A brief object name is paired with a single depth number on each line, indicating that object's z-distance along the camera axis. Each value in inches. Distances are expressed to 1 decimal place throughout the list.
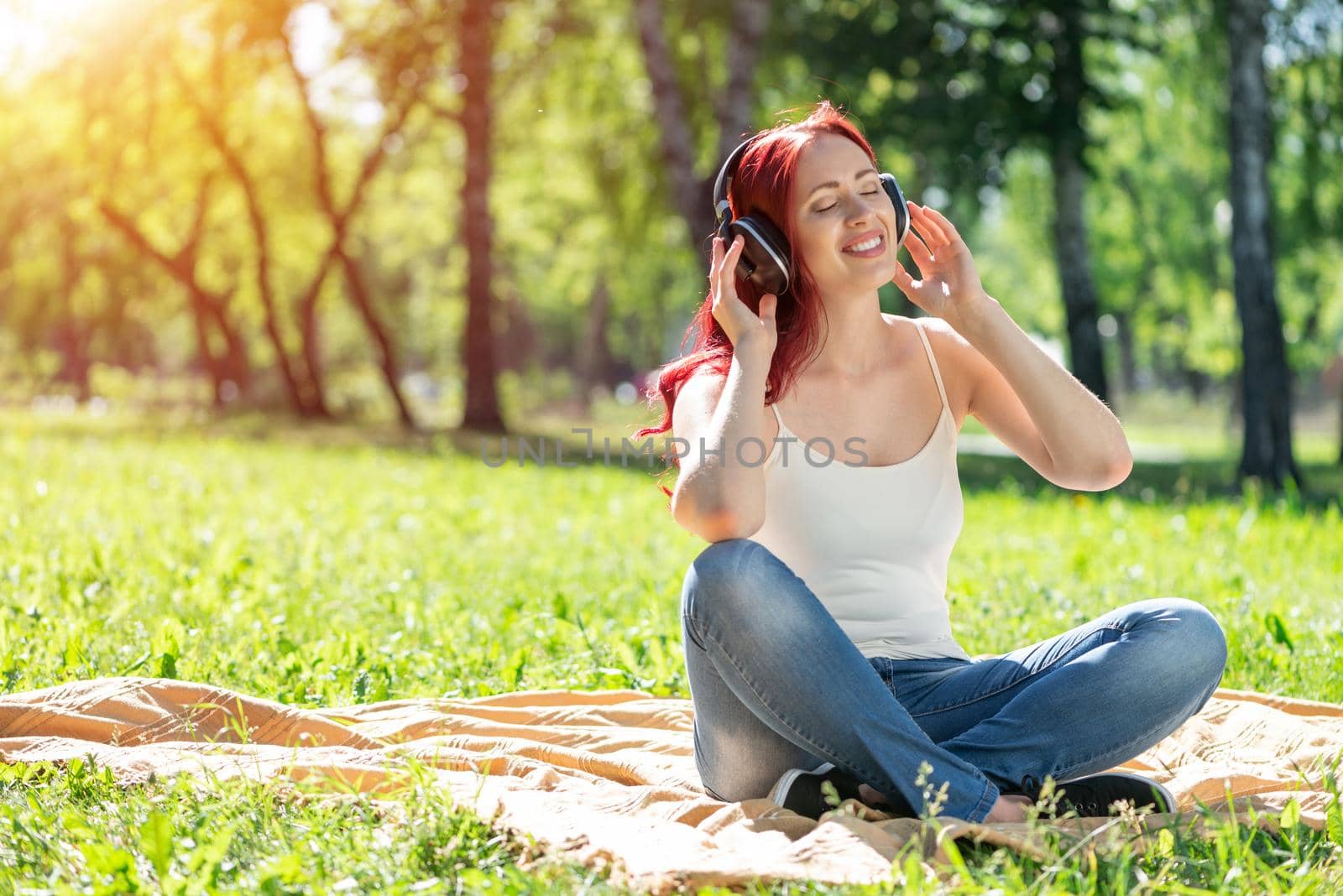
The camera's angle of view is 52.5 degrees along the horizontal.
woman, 117.4
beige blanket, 109.3
